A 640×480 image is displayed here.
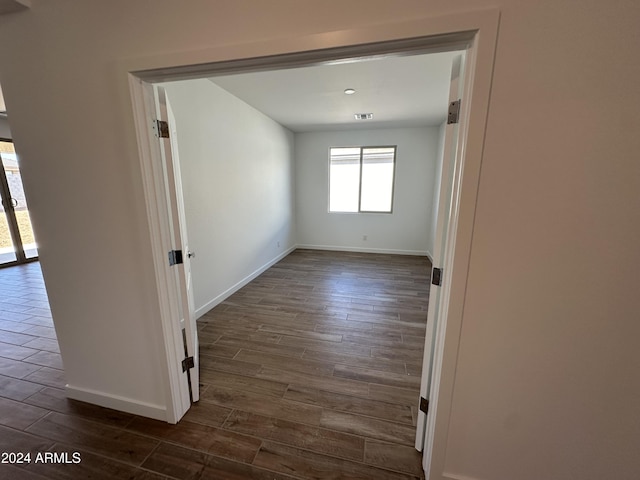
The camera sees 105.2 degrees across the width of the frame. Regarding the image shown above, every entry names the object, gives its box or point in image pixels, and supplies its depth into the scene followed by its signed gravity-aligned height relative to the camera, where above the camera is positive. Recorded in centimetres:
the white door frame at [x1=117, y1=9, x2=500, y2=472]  87 +45
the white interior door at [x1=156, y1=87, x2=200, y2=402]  135 -25
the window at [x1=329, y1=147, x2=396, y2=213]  543 +27
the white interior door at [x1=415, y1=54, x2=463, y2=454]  103 -16
